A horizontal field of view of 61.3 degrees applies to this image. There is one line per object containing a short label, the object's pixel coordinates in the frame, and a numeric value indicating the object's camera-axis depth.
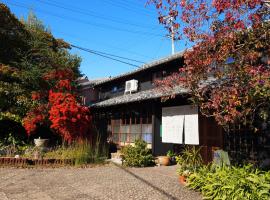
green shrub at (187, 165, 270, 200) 4.73
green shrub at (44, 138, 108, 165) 10.19
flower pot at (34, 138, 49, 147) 12.74
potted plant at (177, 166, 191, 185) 6.71
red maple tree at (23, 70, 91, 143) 11.52
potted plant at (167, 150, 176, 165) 10.29
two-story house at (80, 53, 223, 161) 8.95
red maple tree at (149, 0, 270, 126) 4.65
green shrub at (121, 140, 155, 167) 9.72
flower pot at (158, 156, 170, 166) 9.86
